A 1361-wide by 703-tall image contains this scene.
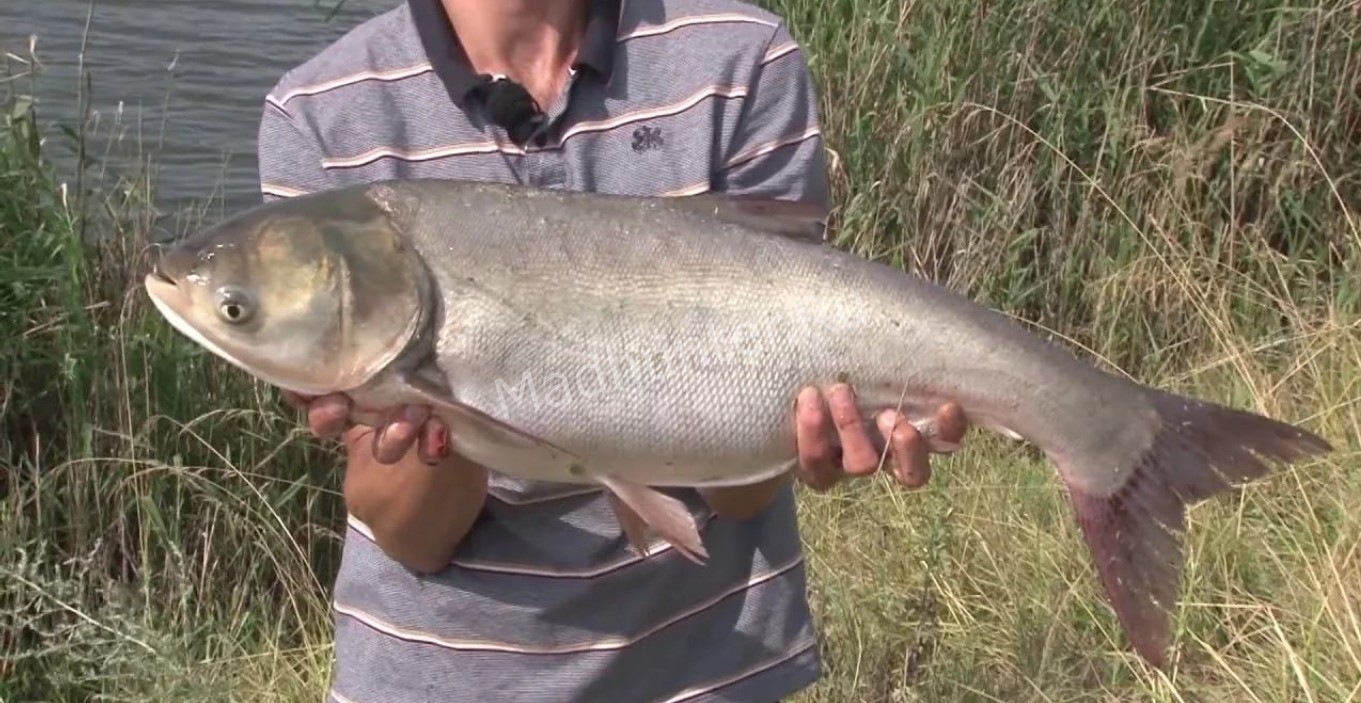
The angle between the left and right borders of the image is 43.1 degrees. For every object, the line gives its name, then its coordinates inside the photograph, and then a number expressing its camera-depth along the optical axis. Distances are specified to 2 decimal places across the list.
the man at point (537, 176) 2.13
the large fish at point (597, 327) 1.94
